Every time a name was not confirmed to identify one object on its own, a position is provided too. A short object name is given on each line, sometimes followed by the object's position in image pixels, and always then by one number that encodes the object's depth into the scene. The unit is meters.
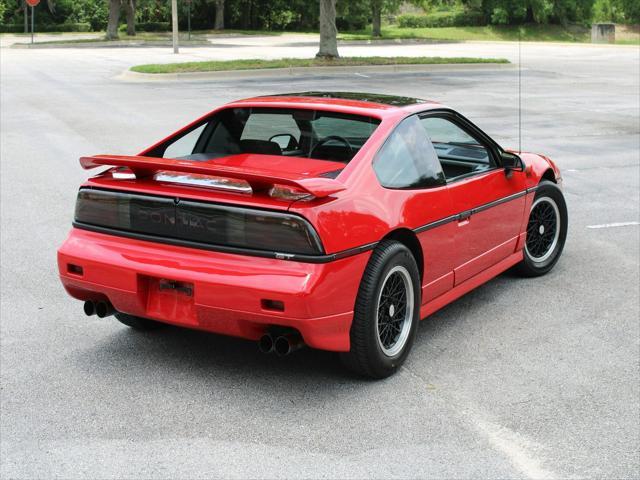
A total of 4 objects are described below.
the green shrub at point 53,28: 66.81
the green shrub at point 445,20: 72.38
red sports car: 4.60
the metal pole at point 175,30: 33.59
